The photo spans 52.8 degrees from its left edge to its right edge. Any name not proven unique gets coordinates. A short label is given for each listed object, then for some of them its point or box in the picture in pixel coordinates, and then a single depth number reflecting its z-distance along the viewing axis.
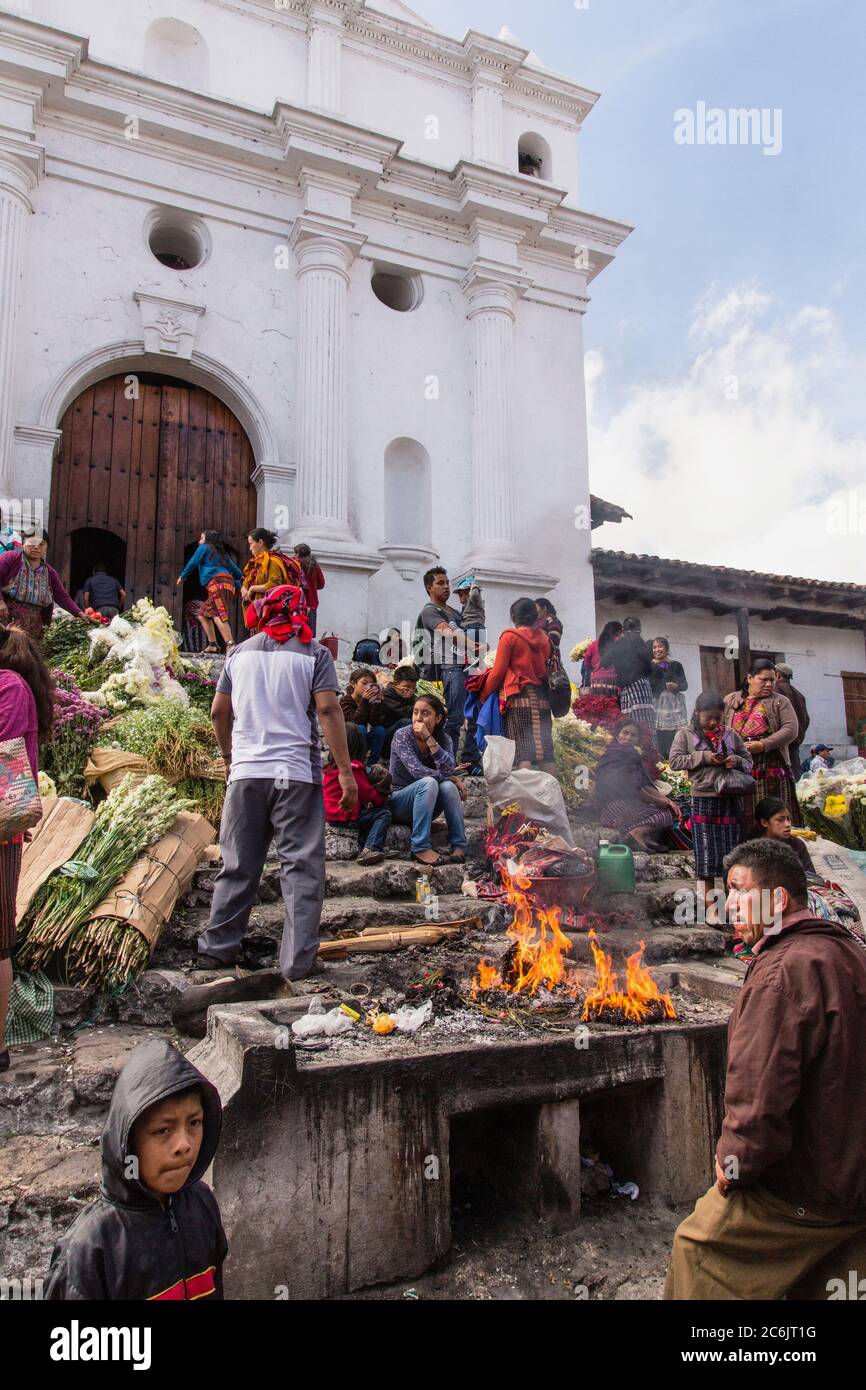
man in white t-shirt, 4.35
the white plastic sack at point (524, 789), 7.06
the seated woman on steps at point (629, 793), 8.20
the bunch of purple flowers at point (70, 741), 6.30
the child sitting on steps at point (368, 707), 7.76
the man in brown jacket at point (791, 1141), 2.33
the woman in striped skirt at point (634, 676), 9.01
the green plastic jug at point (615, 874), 6.48
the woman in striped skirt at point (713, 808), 6.51
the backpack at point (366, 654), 10.80
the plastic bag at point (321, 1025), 3.49
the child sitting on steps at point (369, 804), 6.73
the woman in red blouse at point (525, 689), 7.70
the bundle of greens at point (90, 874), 4.45
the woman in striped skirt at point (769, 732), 7.02
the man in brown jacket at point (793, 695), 7.78
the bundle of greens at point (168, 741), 6.64
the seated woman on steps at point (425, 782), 6.73
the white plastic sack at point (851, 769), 10.00
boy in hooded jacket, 1.98
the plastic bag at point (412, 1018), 3.68
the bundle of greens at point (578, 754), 8.91
